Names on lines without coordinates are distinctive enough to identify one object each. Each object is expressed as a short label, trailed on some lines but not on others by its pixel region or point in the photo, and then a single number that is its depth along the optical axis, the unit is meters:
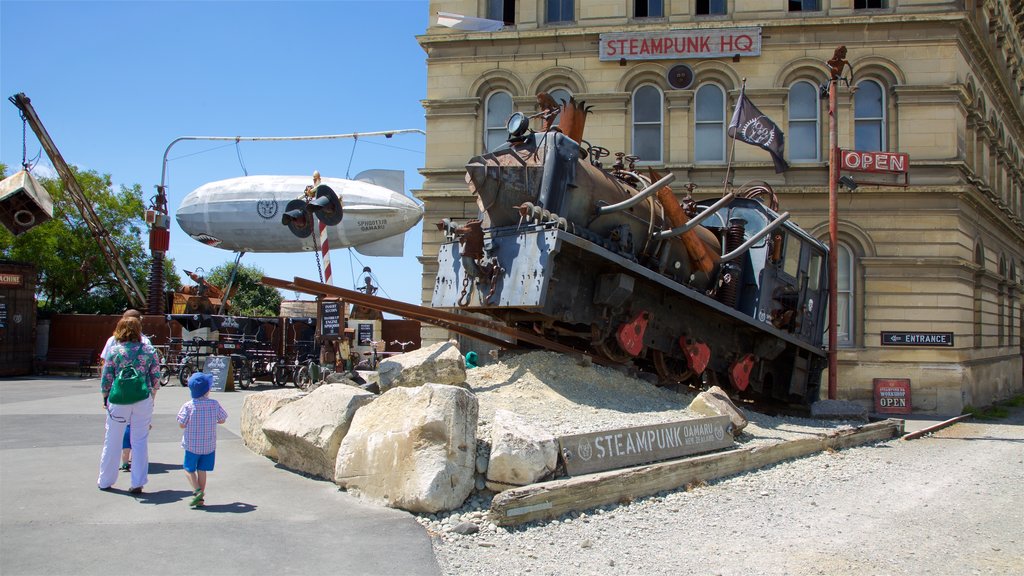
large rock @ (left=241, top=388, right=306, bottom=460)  8.77
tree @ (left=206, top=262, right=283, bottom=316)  52.97
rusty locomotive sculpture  9.64
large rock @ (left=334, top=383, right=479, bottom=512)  6.26
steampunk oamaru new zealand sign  6.87
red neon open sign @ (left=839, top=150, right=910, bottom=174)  16.95
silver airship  31.00
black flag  15.41
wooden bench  24.28
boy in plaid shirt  6.40
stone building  18.25
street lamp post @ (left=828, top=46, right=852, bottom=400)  14.17
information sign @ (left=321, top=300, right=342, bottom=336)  19.30
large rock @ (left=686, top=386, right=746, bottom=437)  9.16
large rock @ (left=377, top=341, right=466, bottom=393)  8.69
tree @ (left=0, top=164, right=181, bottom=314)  31.42
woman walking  6.70
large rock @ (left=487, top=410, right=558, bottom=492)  6.43
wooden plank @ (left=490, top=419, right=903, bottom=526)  6.08
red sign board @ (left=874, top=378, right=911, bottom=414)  17.81
